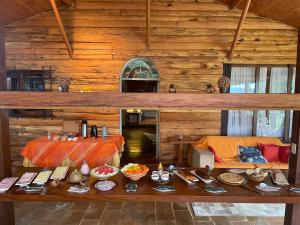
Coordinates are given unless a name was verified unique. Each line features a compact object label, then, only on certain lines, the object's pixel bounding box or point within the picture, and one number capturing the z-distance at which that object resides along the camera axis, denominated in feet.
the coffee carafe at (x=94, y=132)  15.55
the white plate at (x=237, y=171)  9.29
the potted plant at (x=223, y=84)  7.81
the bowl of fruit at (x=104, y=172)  8.26
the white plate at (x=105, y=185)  7.68
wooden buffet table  7.26
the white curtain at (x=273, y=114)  18.01
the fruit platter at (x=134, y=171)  8.25
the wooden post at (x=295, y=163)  7.88
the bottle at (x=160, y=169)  8.68
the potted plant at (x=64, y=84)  8.08
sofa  14.76
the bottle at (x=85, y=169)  8.95
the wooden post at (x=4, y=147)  7.94
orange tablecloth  14.10
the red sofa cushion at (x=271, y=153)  15.60
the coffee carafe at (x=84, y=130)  15.48
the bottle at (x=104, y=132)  15.55
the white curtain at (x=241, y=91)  18.10
